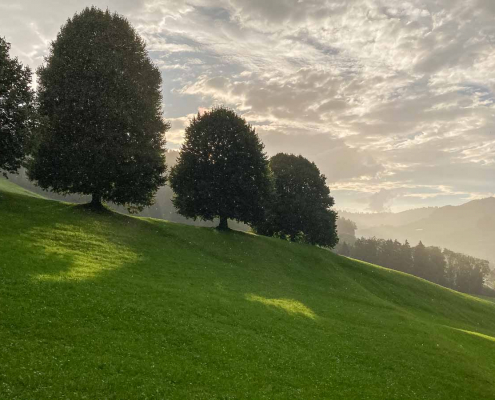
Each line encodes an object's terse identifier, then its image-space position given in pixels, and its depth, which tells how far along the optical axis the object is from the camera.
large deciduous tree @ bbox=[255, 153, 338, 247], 76.38
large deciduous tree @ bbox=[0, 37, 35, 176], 39.03
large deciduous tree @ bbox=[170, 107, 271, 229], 57.91
